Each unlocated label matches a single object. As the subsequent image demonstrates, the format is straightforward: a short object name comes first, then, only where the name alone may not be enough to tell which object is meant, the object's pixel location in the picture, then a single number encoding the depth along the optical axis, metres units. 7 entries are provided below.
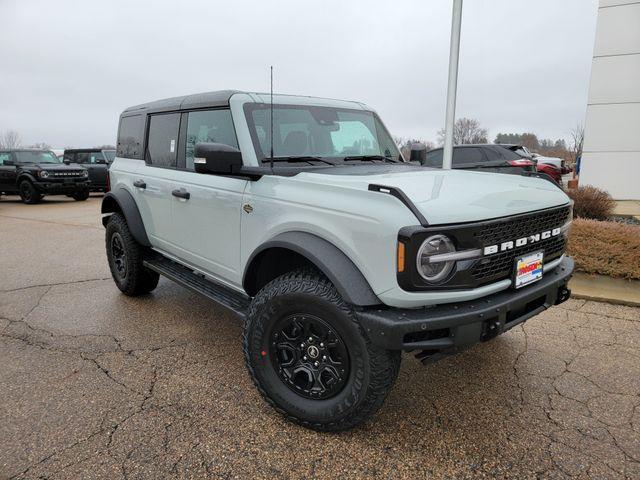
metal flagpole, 7.45
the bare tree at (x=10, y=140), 75.39
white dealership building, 12.42
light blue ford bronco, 2.13
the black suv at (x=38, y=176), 14.77
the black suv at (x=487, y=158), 11.15
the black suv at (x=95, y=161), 17.53
